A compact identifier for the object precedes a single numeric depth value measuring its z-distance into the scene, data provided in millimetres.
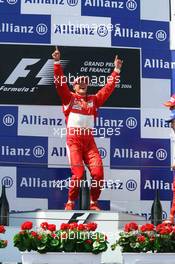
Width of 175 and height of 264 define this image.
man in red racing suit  9500
